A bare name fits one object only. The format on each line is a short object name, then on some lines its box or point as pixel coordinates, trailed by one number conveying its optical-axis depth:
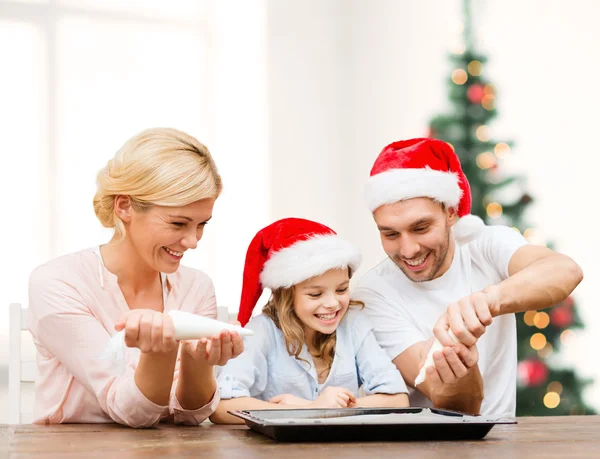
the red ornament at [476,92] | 3.45
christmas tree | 3.13
